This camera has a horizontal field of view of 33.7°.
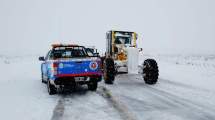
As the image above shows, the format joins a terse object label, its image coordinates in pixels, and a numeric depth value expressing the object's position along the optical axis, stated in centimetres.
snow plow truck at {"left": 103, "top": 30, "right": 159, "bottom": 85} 1606
